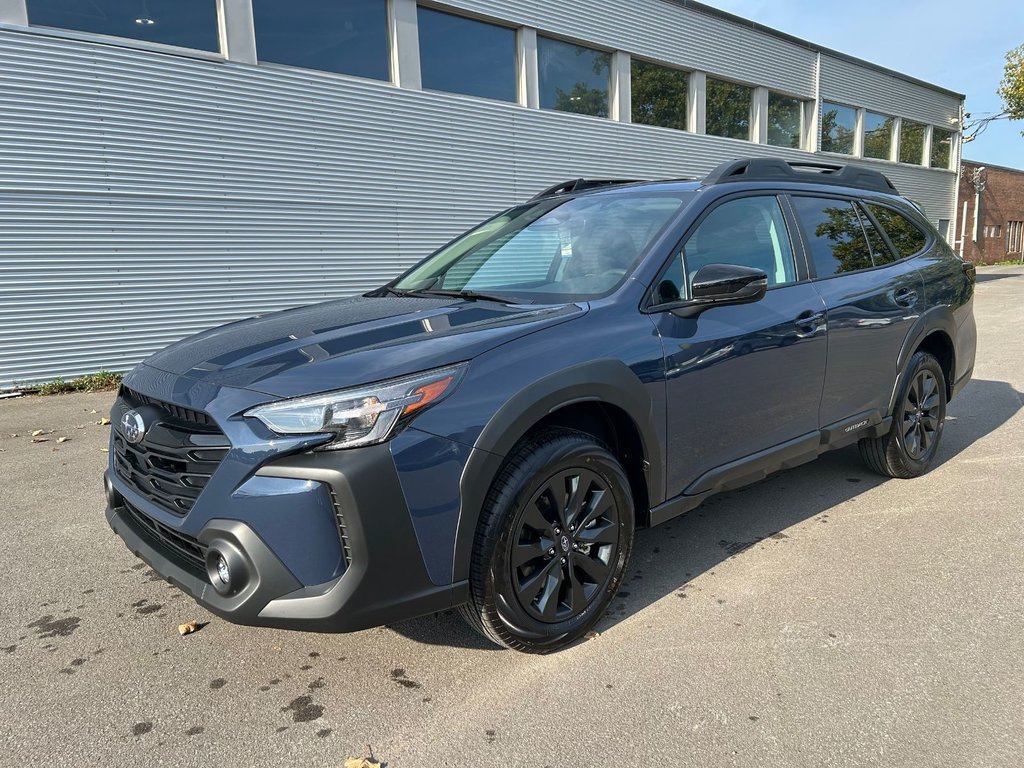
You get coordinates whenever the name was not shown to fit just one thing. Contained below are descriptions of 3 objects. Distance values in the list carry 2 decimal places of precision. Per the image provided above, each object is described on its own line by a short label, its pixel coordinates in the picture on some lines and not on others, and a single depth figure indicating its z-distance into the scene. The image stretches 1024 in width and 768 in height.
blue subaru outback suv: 2.13
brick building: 29.91
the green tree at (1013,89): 30.30
